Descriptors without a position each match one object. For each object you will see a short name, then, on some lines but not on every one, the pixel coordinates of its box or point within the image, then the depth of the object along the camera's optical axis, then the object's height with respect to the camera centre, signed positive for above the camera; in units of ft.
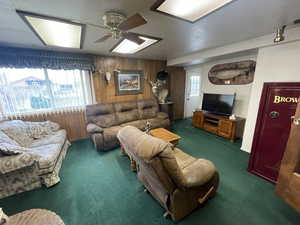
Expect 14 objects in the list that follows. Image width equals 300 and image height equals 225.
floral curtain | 8.16 +2.09
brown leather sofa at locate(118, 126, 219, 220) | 3.12 -2.90
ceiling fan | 4.20 +2.31
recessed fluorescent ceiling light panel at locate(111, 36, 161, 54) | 7.65 +2.94
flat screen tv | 10.89 -1.62
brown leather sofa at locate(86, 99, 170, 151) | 9.05 -2.83
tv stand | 10.21 -3.50
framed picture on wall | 12.34 +0.53
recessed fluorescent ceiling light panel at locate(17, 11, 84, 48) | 4.92 +2.78
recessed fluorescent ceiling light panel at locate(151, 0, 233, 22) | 4.06 +2.77
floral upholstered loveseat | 5.25 -3.34
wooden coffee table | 7.71 -3.19
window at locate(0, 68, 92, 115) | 8.80 -0.14
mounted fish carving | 10.21 +1.18
